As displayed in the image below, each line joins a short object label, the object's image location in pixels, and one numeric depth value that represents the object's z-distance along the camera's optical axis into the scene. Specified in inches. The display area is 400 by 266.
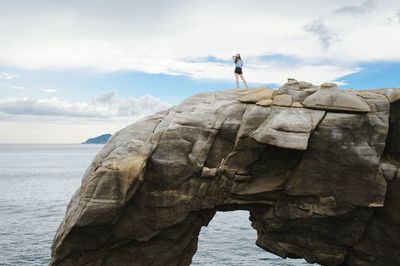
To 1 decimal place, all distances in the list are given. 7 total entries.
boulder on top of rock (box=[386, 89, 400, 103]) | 993.2
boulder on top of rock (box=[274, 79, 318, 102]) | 1039.6
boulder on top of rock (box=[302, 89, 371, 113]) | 964.6
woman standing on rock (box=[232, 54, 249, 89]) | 1247.5
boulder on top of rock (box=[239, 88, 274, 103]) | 1043.3
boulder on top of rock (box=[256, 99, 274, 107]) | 1017.7
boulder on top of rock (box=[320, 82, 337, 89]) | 1047.6
